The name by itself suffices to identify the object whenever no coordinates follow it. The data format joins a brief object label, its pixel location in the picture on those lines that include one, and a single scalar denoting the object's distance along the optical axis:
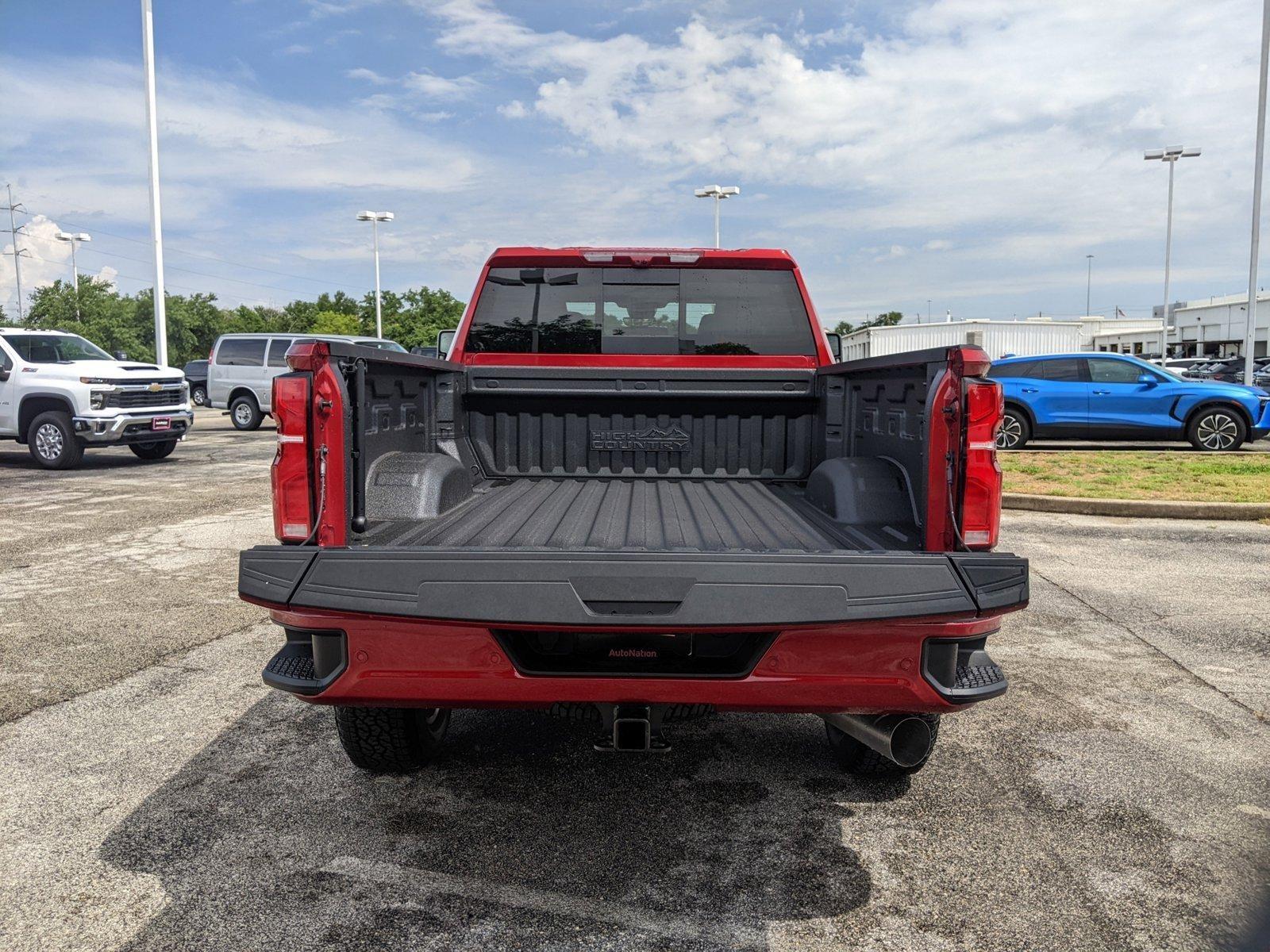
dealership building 79.37
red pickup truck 2.54
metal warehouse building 60.81
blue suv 15.41
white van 21.84
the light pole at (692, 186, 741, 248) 44.41
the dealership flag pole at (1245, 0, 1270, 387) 21.75
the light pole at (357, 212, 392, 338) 53.22
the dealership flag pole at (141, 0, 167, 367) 22.61
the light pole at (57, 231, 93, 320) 65.81
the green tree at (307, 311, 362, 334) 71.56
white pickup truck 14.00
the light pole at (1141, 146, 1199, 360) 37.94
